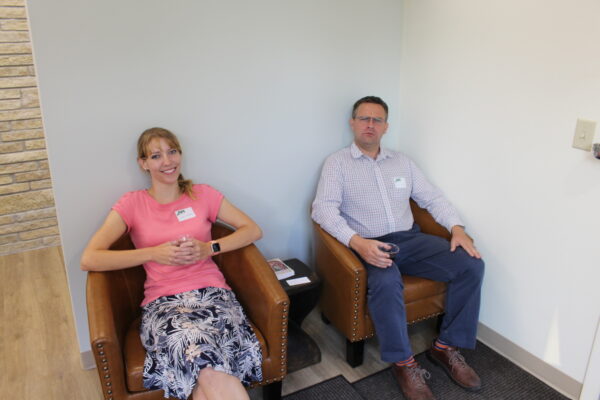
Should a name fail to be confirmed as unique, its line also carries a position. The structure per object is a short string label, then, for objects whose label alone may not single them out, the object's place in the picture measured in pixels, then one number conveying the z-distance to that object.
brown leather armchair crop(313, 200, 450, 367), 2.18
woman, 1.67
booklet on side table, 2.46
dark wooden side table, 2.37
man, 2.13
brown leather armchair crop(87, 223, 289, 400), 1.63
